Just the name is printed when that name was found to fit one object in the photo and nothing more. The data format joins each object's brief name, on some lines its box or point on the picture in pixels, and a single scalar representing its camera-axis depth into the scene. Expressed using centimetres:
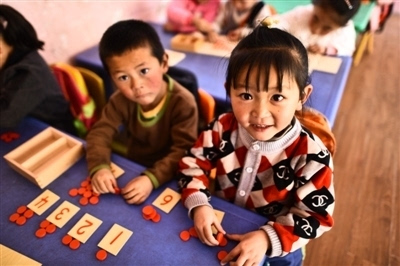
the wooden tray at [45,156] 82
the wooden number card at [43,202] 75
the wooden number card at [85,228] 68
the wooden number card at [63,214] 72
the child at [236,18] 183
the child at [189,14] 190
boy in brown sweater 82
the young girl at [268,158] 61
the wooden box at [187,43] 166
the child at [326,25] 143
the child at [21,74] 104
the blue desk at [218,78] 121
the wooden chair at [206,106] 116
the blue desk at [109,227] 64
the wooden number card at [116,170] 86
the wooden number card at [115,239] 66
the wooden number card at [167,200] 75
